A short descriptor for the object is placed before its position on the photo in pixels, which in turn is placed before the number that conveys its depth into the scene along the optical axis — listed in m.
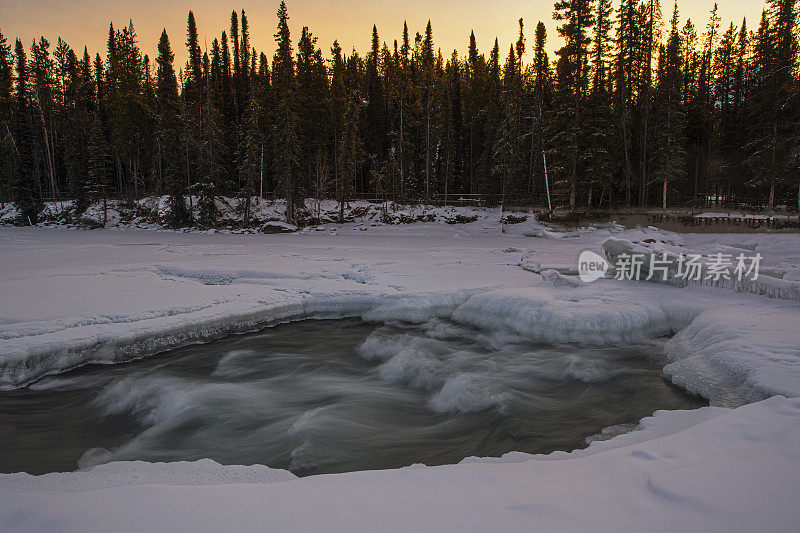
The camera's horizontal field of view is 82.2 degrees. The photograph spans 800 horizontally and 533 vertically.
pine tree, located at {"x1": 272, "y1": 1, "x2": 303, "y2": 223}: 35.69
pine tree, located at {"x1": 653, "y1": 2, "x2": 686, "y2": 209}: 31.52
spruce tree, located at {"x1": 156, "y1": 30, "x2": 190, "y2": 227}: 39.09
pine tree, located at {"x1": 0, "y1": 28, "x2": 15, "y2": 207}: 44.72
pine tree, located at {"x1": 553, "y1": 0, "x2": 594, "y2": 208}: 31.55
